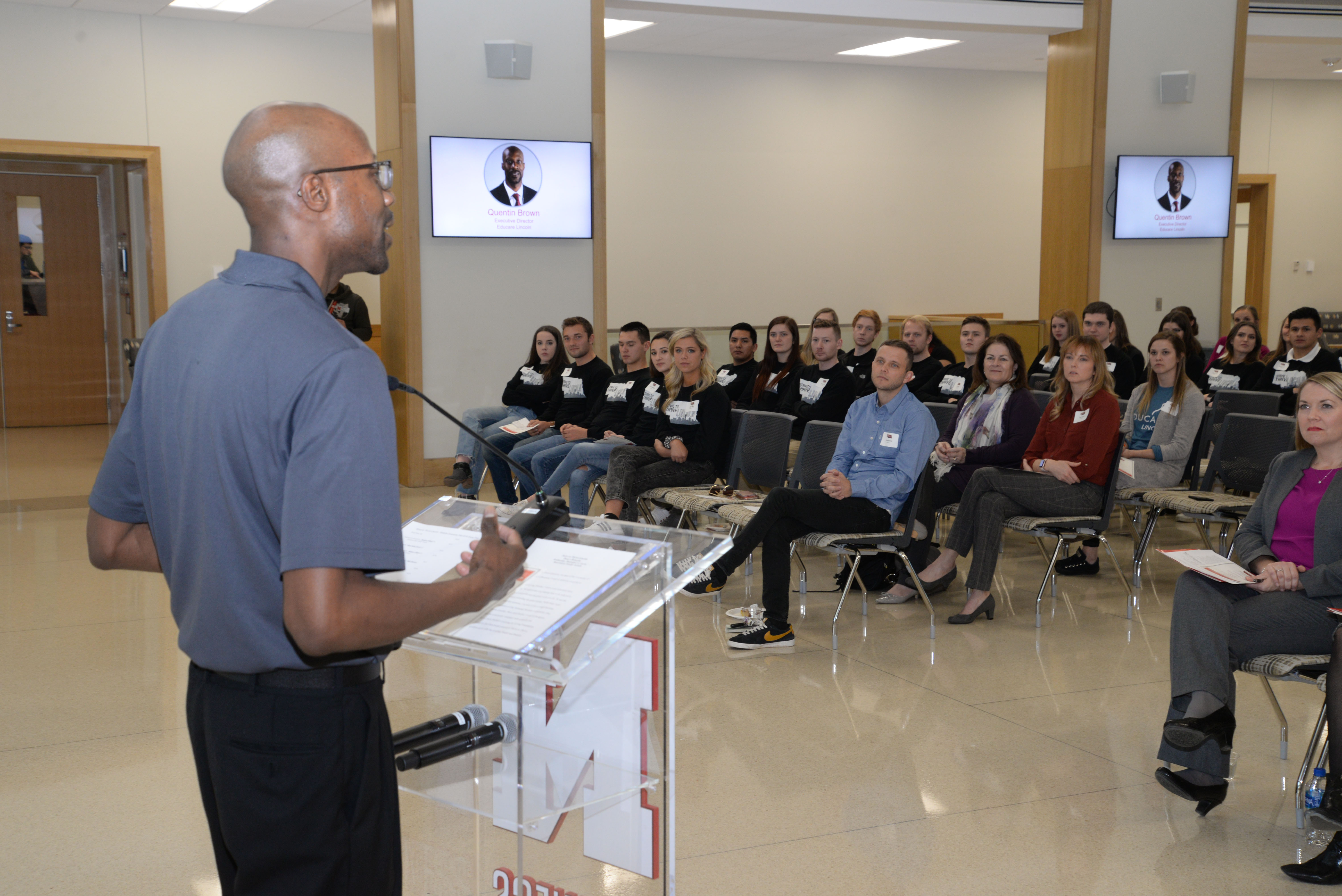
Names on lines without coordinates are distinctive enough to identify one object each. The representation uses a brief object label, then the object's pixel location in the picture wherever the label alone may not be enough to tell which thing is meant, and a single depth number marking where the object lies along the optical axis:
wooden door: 11.67
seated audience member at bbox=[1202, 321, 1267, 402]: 7.71
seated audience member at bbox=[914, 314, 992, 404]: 7.32
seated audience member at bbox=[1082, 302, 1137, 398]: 7.88
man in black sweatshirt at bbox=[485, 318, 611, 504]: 7.37
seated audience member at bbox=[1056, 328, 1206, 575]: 6.03
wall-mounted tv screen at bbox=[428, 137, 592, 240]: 8.04
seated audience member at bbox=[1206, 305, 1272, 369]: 8.58
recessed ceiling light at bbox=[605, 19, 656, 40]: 10.81
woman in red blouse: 5.17
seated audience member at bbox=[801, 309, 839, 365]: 7.30
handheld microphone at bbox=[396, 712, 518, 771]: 1.85
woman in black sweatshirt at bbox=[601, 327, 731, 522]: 6.10
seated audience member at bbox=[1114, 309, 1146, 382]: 8.13
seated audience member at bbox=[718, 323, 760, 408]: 7.91
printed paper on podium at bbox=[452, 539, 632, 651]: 1.75
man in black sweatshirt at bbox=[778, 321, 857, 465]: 6.84
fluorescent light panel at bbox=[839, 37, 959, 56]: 11.98
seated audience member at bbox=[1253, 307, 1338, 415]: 7.48
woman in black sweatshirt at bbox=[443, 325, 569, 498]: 7.61
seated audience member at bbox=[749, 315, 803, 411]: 7.50
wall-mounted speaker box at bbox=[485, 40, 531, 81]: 7.98
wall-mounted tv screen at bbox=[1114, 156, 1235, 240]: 9.47
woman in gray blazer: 3.10
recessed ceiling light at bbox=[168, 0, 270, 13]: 9.98
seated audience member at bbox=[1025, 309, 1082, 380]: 8.30
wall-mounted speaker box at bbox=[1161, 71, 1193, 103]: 9.41
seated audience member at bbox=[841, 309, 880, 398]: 7.76
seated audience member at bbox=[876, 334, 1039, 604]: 5.62
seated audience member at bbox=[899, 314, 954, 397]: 7.73
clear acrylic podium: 1.96
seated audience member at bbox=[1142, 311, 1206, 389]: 7.95
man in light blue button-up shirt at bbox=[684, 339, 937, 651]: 4.82
